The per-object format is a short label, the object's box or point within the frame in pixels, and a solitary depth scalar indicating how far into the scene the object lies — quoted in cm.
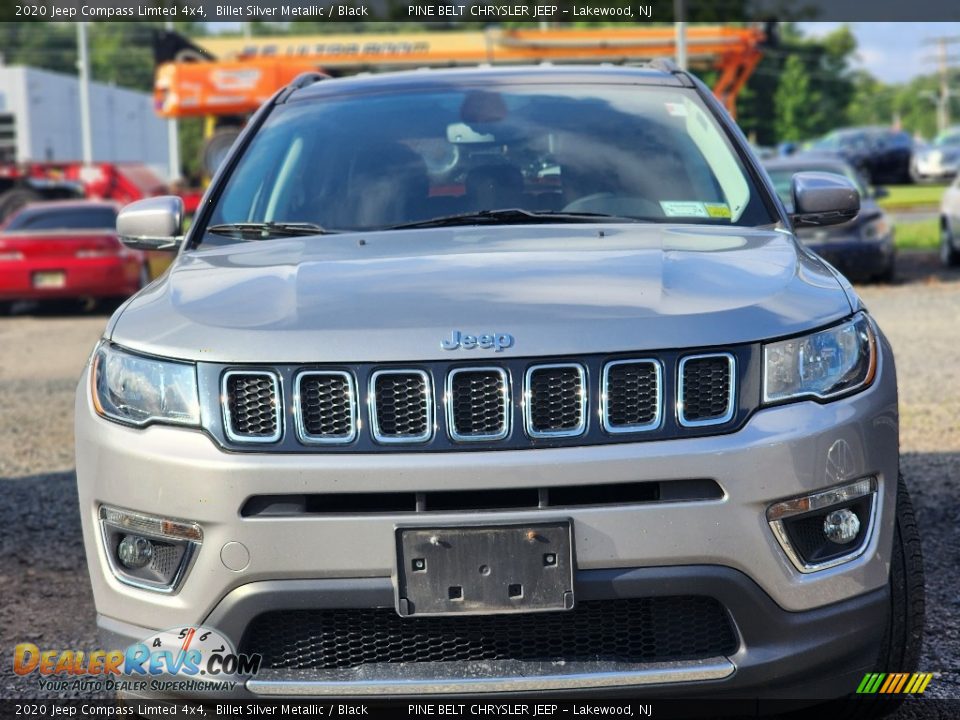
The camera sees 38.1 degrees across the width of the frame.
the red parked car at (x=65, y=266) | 1470
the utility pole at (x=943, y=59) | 10156
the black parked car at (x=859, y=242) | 1515
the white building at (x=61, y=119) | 3359
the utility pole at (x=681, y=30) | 2366
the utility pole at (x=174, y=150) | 3186
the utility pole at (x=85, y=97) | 3659
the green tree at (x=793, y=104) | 6400
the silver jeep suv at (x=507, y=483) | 271
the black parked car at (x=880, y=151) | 3962
